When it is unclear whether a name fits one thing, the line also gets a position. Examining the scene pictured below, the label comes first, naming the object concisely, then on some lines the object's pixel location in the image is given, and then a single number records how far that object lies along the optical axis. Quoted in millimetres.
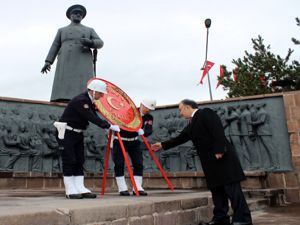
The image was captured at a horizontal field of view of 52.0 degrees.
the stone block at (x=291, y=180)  8375
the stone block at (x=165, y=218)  3590
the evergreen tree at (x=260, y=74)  19219
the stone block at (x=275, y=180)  8500
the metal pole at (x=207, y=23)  15367
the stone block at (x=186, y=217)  3956
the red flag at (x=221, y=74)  21719
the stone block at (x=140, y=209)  3305
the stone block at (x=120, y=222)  3092
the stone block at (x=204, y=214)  4359
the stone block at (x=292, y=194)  7945
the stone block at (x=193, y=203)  4105
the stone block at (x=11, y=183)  8273
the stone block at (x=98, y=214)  2773
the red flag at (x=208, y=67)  18628
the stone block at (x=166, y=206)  3641
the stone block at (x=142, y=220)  3295
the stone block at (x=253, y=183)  8062
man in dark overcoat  3732
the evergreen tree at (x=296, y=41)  17400
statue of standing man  11203
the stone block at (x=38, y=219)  2299
